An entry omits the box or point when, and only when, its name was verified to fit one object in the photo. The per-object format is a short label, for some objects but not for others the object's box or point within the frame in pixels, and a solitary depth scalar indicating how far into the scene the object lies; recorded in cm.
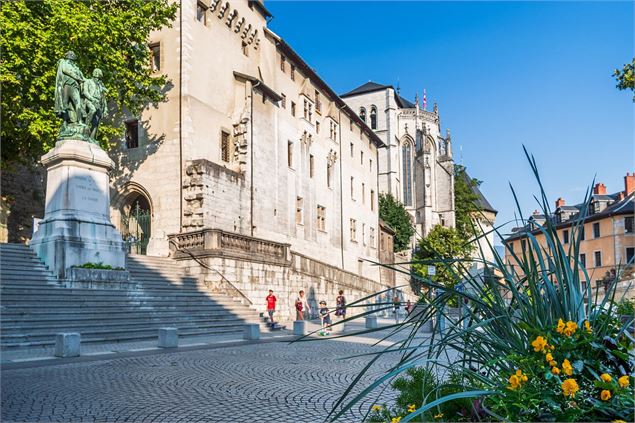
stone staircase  1410
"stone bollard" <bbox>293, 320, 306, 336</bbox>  1811
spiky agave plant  290
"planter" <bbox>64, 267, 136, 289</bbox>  1703
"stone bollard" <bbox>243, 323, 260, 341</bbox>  1659
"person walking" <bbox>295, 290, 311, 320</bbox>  2302
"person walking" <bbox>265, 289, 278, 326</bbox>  2073
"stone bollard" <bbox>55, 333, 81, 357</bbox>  1197
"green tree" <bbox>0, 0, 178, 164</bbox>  2114
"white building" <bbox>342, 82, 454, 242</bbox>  7306
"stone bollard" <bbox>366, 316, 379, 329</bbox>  2005
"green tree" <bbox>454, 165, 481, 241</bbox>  7742
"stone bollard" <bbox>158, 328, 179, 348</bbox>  1402
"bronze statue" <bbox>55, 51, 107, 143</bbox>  1866
